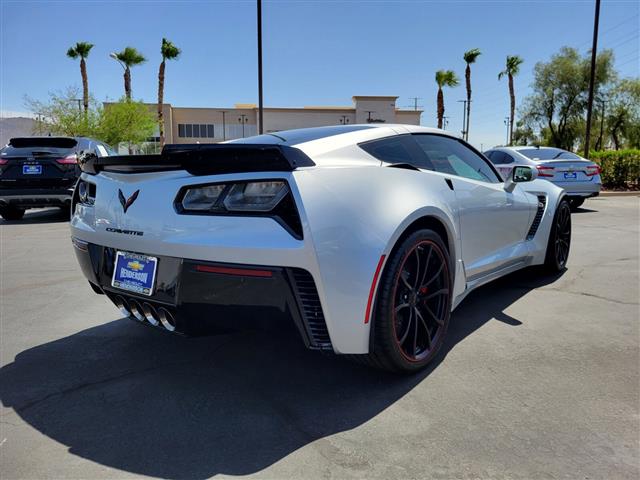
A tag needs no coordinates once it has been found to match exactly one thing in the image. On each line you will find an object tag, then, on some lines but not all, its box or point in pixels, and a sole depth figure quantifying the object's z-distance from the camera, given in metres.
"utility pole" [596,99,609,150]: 40.31
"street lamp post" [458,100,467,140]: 50.84
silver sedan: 10.24
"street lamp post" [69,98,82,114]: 31.50
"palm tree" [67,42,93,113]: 39.88
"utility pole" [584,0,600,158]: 18.77
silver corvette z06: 2.08
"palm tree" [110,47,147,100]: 38.50
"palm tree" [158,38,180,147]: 36.25
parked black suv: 8.62
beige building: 61.00
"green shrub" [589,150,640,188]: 17.12
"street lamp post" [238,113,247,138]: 63.33
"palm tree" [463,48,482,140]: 42.53
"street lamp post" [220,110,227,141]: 62.91
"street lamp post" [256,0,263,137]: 16.86
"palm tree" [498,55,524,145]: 42.91
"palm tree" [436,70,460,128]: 44.56
